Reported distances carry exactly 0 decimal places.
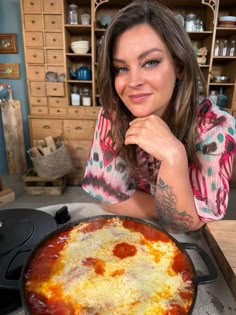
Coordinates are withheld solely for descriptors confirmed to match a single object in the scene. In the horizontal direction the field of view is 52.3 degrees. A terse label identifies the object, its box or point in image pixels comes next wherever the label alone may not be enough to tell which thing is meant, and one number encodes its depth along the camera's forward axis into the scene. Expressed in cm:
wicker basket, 229
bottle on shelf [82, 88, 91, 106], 267
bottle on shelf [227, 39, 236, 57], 256
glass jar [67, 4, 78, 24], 248
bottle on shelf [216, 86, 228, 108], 266
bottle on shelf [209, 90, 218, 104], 269
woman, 76
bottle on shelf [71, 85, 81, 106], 266
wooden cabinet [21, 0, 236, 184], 240
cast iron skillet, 42
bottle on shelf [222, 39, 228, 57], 262
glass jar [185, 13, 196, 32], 247
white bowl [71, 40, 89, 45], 248
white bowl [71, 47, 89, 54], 251
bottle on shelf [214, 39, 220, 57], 260
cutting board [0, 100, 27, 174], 279
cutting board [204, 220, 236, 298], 57
